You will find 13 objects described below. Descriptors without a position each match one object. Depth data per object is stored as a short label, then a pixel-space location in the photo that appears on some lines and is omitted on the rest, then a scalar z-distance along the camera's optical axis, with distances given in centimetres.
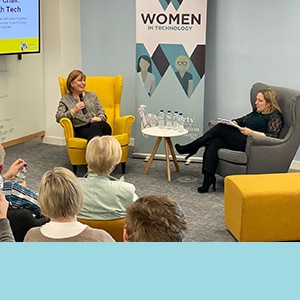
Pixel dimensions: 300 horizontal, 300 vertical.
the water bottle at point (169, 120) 570
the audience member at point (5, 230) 170
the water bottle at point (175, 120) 567
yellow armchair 537
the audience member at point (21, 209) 262
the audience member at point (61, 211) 197
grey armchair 477
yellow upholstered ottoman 358
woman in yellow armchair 552
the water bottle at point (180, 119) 588
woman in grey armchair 495
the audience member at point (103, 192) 281
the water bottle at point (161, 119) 573
